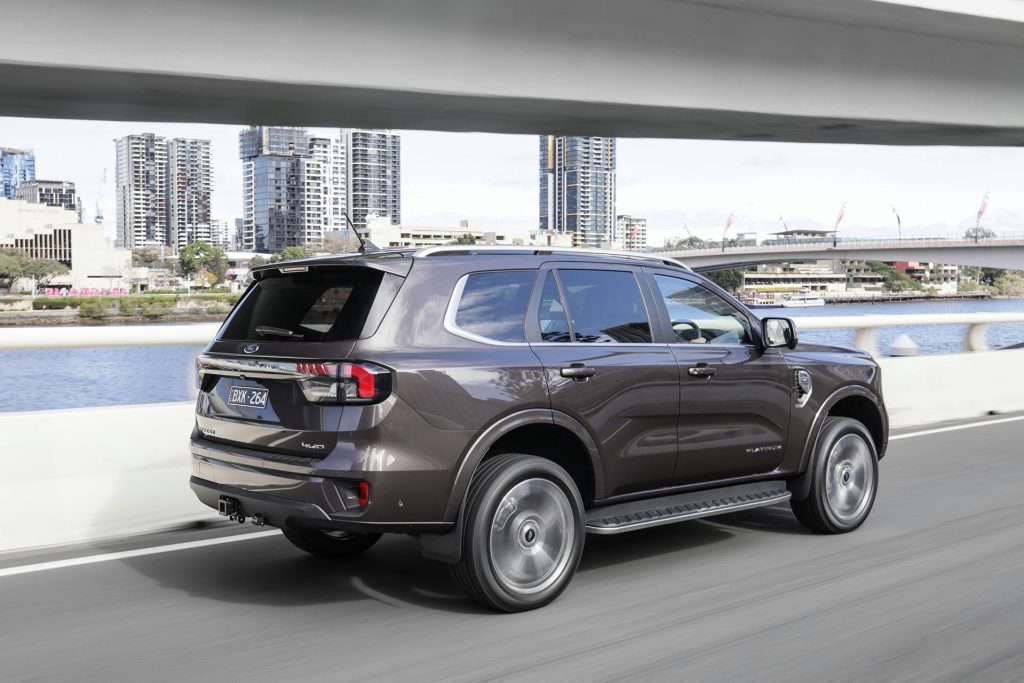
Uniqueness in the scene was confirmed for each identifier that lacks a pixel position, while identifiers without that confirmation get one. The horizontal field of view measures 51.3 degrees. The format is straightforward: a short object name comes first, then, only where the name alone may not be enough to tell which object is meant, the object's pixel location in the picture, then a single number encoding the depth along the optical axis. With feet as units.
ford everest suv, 15.20
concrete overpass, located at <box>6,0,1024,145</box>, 37.11
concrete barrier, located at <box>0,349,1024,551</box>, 20.36
